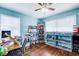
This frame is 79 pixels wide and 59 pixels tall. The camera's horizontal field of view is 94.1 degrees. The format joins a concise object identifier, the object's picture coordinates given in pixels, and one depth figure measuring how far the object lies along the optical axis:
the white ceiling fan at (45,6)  3.22
